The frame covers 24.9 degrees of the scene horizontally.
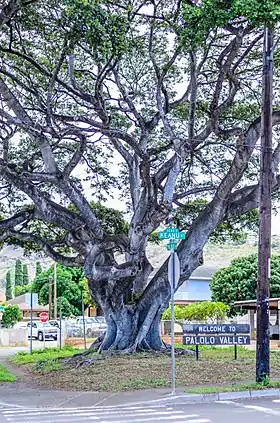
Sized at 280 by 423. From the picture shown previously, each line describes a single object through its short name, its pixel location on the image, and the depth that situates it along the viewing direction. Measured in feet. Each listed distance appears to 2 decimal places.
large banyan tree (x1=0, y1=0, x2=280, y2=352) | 53.72
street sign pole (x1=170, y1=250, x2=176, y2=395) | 40.93
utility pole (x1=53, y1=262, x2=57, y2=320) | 169.27
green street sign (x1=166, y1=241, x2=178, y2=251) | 43.60
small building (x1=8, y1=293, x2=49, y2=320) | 232.73
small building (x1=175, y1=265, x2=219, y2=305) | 187.01
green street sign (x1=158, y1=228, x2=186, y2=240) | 43.17
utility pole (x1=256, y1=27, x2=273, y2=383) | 43.55
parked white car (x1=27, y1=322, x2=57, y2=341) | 151.12
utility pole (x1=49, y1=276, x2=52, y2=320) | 178.01
